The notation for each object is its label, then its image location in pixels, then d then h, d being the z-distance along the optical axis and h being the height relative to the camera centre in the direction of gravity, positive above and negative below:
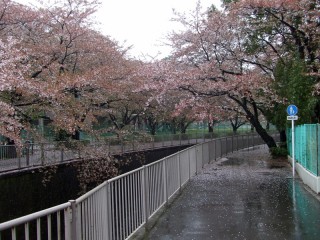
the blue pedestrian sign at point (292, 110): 14.88 +0.67
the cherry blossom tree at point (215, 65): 21.67 +3.89
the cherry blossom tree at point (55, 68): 13.00 +2.77
